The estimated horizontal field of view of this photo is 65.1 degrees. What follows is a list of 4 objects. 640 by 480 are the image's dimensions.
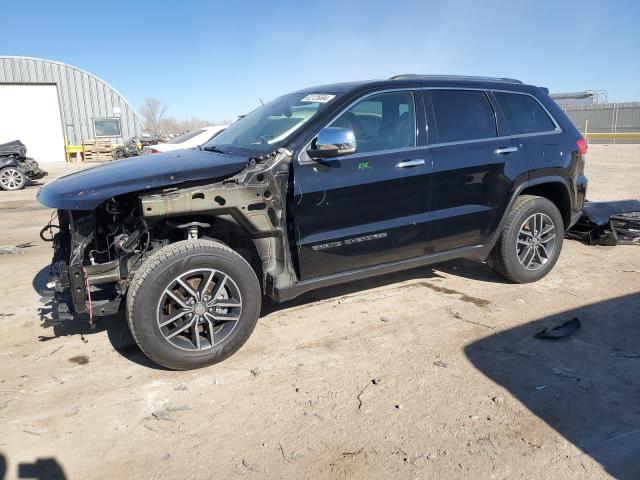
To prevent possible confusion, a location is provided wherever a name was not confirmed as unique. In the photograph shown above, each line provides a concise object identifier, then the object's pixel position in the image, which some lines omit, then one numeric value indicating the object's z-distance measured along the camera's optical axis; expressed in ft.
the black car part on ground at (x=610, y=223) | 21.08
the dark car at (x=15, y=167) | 48.41
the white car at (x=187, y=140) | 34.76
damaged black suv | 10.99
